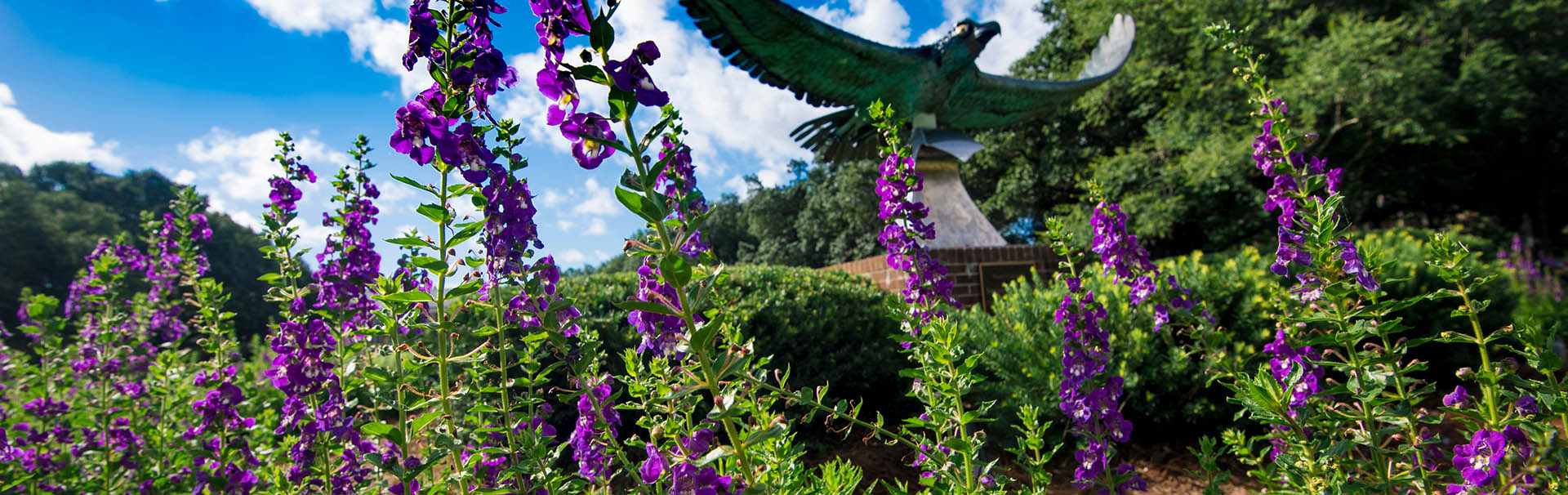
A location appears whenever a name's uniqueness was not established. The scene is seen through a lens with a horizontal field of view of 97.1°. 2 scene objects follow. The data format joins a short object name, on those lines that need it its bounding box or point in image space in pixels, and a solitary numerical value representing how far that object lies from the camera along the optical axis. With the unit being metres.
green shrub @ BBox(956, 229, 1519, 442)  3.61
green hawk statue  5.93
